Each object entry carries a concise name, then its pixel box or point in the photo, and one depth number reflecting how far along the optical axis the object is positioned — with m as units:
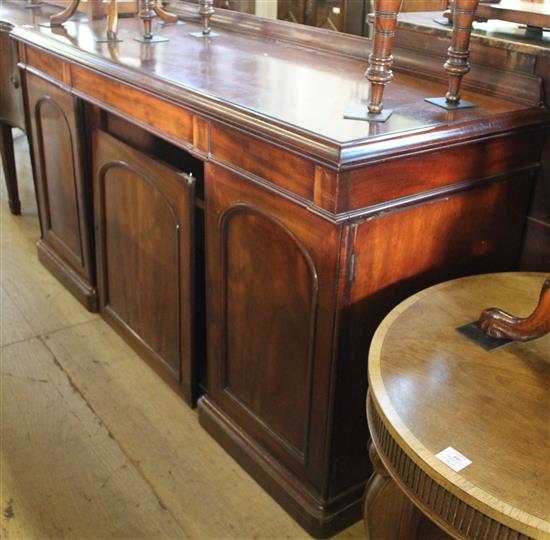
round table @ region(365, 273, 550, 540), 0.81
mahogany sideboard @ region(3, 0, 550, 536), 1.19
